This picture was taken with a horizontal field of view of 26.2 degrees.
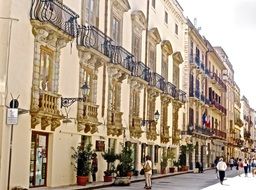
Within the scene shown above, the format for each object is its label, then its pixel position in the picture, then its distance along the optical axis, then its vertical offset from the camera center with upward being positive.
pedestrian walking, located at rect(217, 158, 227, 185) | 29.89 -0.05
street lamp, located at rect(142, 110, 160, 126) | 33.16 +2.85
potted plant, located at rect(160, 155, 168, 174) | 37.45 +0.17
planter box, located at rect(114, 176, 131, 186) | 24.72 -0.70
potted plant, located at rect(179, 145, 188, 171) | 43.34 +0.70
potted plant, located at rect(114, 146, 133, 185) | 24.83 -0.13
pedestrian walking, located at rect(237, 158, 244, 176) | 58.55 +0.18
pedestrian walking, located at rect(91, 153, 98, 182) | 24.14 -0.03
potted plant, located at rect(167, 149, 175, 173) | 38.98 +0.59
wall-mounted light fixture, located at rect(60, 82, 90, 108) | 21.55 +2.53
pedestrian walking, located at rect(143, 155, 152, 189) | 23.41 -0.26
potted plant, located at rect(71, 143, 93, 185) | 22.73 +0.06
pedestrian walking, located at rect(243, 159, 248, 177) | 41.81 -0.03
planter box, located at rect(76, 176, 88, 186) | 22.72 -0.64
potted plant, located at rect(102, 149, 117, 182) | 25.80 +0.28
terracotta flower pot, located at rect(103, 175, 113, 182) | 25.81 -0.63
